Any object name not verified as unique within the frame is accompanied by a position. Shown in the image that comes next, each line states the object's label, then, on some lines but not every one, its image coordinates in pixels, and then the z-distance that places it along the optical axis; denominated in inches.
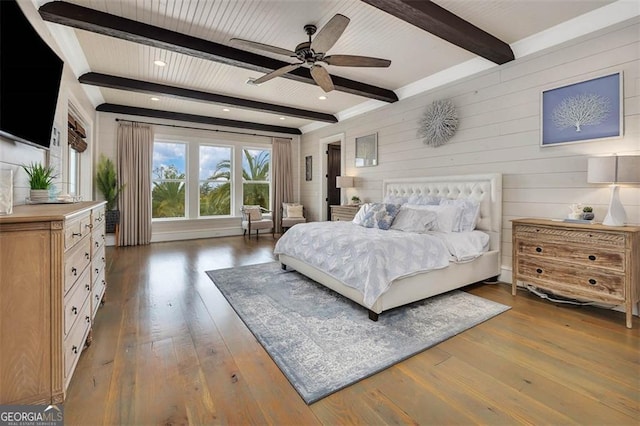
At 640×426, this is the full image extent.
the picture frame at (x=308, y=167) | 303.1
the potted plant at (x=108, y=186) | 222.7
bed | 105.5
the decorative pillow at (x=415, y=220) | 133.9
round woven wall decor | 161.5
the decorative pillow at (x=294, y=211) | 292.5
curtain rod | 243.2
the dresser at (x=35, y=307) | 51.9
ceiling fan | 96.3
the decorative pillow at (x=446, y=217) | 136.7
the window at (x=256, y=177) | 301.7
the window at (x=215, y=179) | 281.7
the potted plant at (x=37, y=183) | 89.4
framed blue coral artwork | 108.0
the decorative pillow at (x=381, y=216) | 141.6
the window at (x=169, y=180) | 262.5
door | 291.1
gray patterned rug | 73.0
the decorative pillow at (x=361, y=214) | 154.7
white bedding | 100.8
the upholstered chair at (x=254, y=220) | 274.2
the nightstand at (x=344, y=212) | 216.4
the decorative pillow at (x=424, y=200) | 159.6
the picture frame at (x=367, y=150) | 216.9
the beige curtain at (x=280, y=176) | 305.7
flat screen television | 66.6
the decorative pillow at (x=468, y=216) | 143.2
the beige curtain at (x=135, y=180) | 236.5
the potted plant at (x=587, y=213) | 108.4
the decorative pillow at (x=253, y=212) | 273.0
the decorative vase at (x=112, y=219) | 220.1
